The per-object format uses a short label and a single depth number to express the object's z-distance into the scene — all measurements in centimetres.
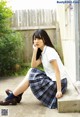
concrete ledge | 403
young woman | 424
